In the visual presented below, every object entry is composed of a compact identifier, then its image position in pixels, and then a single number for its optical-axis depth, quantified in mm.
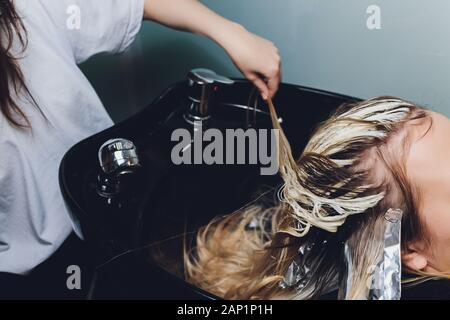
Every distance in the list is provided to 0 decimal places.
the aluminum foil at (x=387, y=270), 595
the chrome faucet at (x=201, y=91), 841
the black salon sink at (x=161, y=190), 611
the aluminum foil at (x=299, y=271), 714
